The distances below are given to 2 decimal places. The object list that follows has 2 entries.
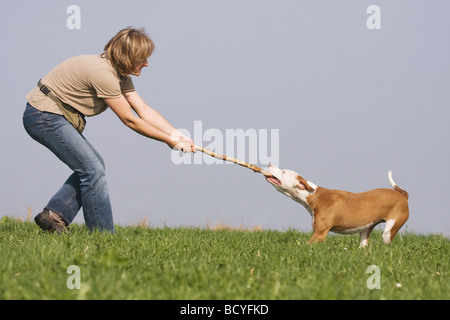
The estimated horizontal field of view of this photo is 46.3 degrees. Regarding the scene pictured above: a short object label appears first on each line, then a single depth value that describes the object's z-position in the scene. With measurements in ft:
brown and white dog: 23.06
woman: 21.47
